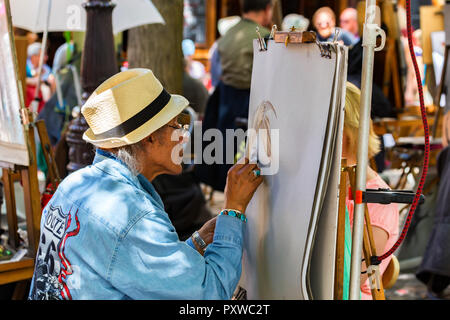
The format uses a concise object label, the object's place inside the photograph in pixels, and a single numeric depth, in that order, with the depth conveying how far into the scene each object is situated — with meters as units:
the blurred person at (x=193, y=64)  7.62
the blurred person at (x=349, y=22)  6.77
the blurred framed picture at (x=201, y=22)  11.10
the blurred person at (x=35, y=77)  7.03
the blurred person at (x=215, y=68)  5.64
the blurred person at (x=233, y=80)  4.94
